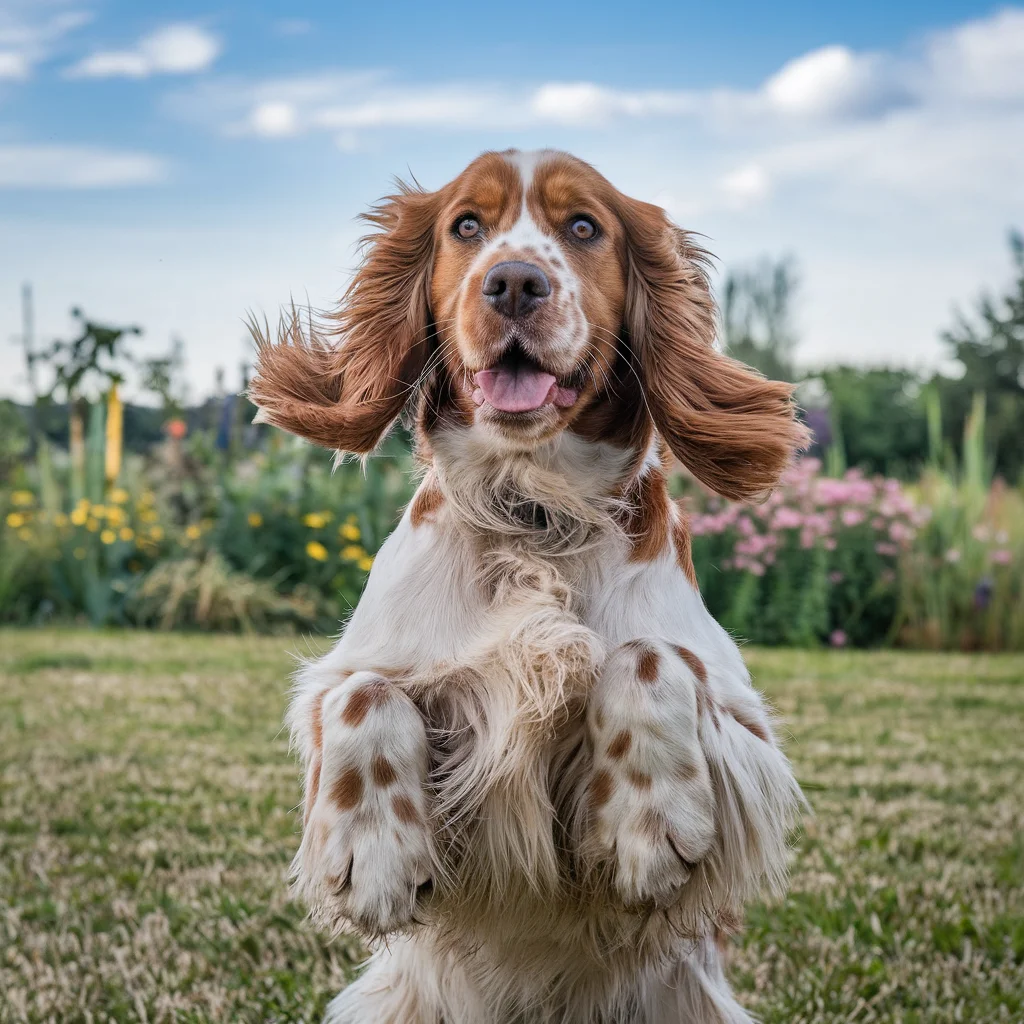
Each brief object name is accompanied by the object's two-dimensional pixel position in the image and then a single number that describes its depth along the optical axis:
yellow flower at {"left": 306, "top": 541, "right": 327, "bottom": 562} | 9.03
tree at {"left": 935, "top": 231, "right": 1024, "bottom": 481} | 23.94
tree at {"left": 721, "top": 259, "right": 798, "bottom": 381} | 34.31
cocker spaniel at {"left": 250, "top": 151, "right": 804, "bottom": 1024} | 1.93
